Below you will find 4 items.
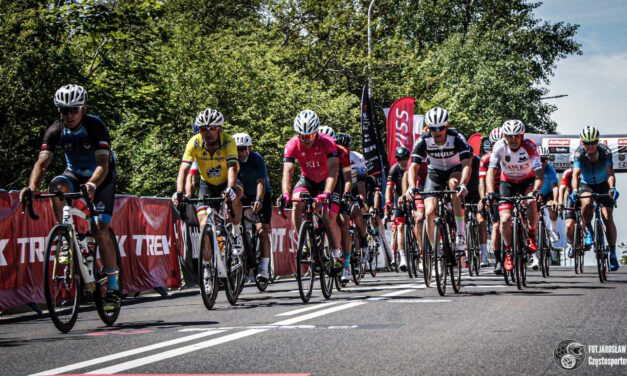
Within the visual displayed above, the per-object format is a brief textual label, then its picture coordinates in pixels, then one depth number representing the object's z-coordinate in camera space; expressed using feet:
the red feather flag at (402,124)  89.86
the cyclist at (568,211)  52.54
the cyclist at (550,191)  55.67
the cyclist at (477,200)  53.06
